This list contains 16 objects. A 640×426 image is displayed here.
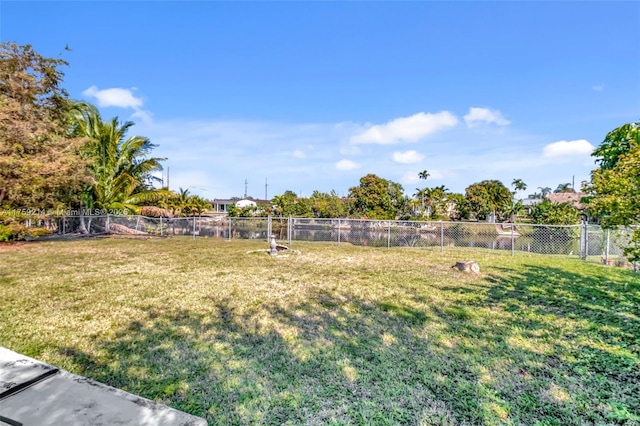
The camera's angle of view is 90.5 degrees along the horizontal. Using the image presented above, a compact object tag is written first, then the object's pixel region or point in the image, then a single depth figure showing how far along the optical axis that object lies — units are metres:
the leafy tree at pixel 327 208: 36.06
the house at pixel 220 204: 58.54
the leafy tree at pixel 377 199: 34.94
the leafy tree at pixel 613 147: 4.09
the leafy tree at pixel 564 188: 57.67
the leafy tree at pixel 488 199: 36.59
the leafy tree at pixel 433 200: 34.54
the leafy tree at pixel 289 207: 34.34
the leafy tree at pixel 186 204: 29.71
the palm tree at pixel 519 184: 52.50
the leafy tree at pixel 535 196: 55.39
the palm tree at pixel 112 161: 16.17
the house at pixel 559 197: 43.38
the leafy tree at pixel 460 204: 36.28
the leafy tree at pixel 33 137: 9.88
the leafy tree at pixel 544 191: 55.95
